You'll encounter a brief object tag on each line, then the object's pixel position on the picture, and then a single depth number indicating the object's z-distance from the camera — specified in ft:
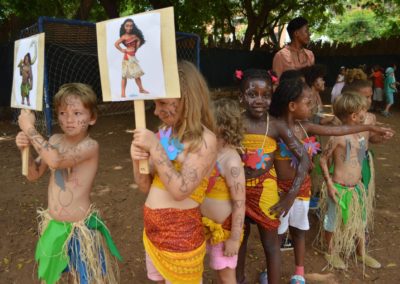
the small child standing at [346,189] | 9.52
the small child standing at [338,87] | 24.32
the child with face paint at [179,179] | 5.35
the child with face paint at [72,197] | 6.79
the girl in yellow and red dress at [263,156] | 7.48
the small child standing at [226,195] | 6.65
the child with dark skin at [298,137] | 8.02
